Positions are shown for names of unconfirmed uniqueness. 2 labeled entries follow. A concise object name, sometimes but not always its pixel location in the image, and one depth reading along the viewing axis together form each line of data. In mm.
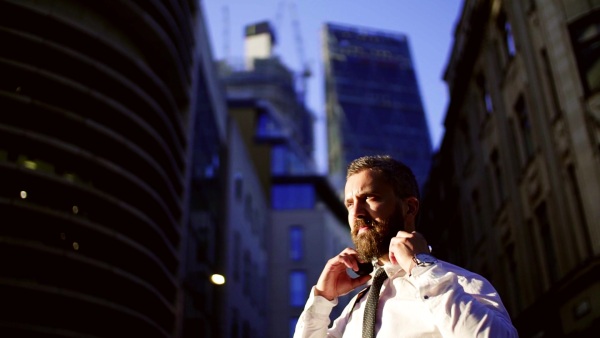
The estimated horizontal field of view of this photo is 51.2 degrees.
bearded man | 2592
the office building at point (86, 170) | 15852
